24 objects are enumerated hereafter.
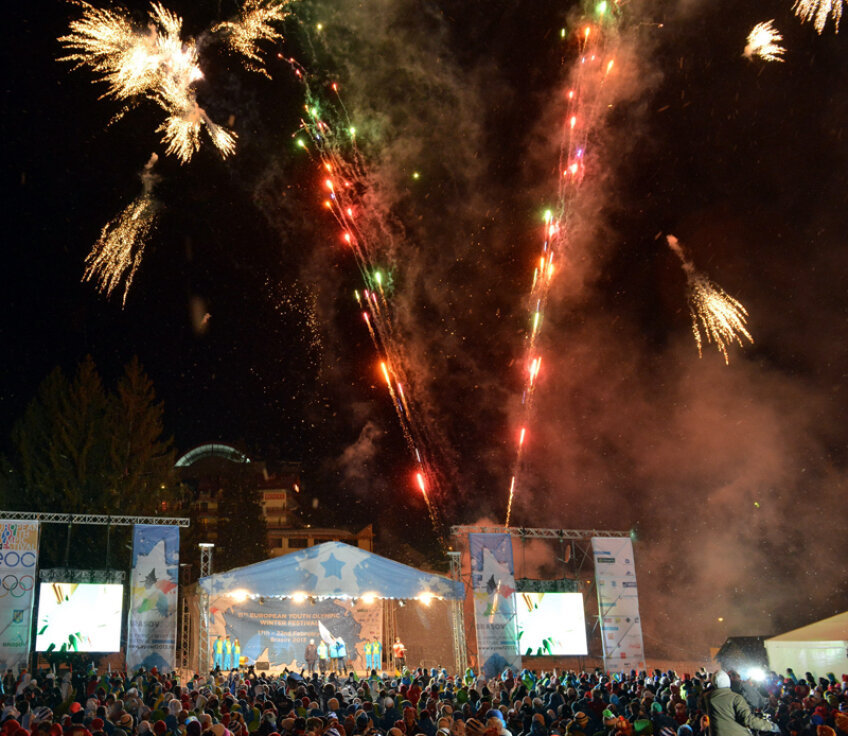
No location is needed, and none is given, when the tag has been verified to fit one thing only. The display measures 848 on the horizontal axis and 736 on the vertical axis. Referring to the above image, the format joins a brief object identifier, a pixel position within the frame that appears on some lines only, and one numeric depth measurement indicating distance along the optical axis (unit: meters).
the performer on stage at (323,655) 20.81
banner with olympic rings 16.44
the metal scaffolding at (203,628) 18.25
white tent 17.67
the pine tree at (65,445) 30.05
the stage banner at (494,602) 19.20
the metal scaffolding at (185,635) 26.58
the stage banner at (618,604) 20.14
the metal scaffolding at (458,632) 19.66
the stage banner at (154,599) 17.64
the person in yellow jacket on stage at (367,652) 22.72
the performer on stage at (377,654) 22.72
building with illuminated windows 57.25
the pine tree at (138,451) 30.78
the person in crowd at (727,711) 6.09
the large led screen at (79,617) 17.58
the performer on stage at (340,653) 21.62
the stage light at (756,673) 17.59
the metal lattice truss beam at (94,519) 18.15
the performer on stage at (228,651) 21.48
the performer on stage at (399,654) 20.67
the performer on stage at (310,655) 19.86
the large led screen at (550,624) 20.16
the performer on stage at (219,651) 21.30
